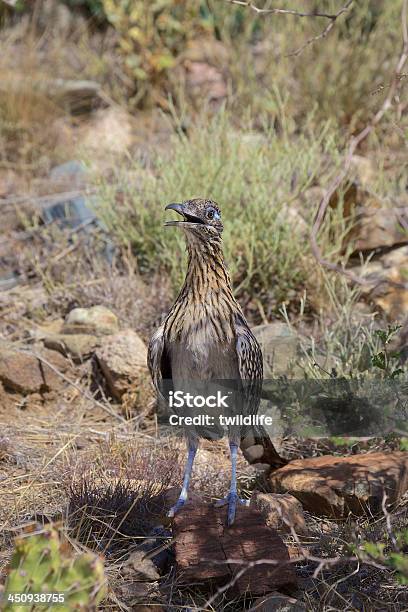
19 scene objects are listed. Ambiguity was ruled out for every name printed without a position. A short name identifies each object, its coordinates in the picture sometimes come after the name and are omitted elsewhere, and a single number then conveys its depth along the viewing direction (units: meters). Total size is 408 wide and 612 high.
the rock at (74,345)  11.27
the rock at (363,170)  13.22
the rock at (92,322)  11.57
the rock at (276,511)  7.54
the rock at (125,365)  10.50
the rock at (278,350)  10.23
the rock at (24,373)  10.70
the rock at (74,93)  17.84
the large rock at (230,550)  6.65
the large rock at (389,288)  11.46
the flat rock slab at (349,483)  7.84
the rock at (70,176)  15.37
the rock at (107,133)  16.52
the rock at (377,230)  12.52
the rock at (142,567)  6.91
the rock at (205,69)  18.23
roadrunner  7.34
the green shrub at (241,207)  11.82
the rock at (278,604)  6.34
